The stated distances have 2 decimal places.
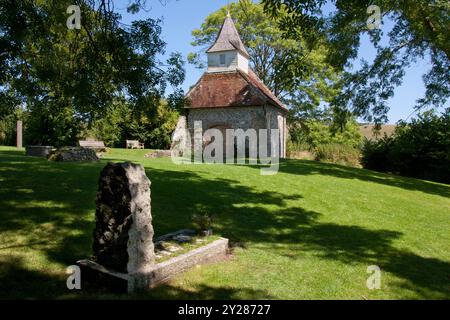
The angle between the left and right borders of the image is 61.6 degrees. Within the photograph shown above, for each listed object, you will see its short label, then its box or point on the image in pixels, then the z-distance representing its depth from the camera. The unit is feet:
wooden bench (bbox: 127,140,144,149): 102.42
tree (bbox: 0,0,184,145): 31.53
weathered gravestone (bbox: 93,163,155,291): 15.74
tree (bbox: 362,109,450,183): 73.72
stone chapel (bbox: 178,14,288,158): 81.35
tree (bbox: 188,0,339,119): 119.24
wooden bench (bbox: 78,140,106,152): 79.34
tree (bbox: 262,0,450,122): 56.70
